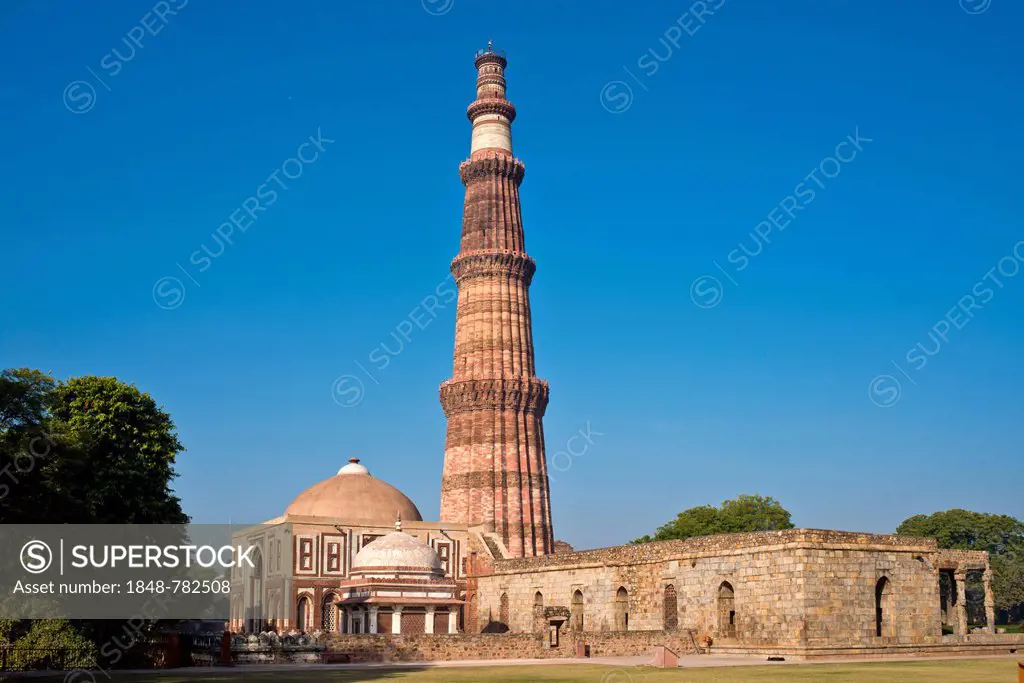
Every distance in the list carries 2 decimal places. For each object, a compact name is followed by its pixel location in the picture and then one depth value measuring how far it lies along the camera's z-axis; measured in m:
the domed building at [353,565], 41.81
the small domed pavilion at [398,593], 41.31
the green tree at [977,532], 81.56
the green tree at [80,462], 26.08
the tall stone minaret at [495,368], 59.53
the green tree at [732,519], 76.38
